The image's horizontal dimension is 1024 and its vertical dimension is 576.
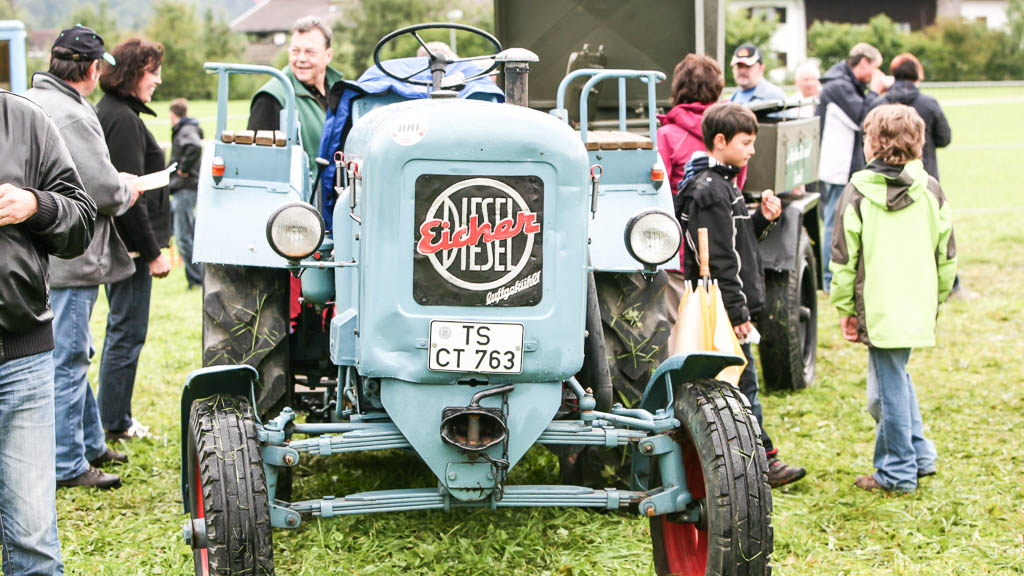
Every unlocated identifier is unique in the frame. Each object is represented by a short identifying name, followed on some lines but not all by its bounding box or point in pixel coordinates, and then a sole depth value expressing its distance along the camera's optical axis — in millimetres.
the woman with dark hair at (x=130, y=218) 5551
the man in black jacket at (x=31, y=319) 3223
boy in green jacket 4879
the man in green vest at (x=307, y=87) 5785
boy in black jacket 4766
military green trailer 6285
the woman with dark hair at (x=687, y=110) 5723
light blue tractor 3336
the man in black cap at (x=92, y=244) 4863
